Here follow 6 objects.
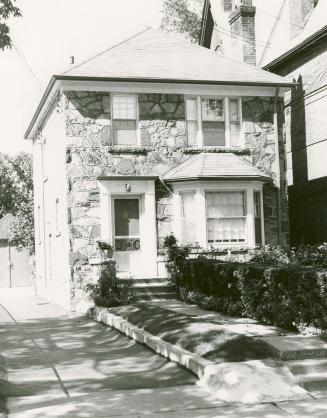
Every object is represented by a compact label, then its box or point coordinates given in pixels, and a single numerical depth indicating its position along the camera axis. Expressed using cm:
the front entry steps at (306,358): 760
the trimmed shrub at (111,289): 1543
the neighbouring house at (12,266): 3509
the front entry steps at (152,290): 1655
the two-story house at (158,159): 1817
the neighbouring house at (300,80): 1998
